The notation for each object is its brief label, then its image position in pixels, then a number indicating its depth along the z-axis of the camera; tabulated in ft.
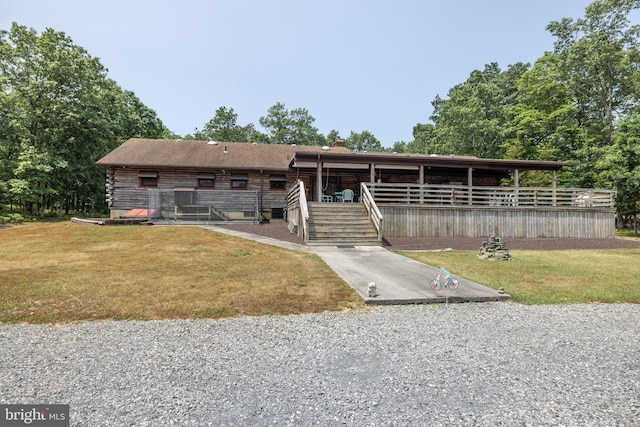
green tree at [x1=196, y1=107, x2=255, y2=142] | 172.24
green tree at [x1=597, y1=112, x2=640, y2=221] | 63.21
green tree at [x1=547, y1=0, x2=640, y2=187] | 81.41
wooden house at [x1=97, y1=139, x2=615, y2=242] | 47.47
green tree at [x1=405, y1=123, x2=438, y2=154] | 187.73
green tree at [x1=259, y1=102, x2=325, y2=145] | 179.52
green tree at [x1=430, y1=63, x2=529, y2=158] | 107.04
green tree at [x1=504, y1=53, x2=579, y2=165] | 91.56
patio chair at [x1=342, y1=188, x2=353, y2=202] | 63.46
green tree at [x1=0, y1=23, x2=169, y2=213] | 76.79
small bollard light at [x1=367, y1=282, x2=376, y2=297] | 18.47
